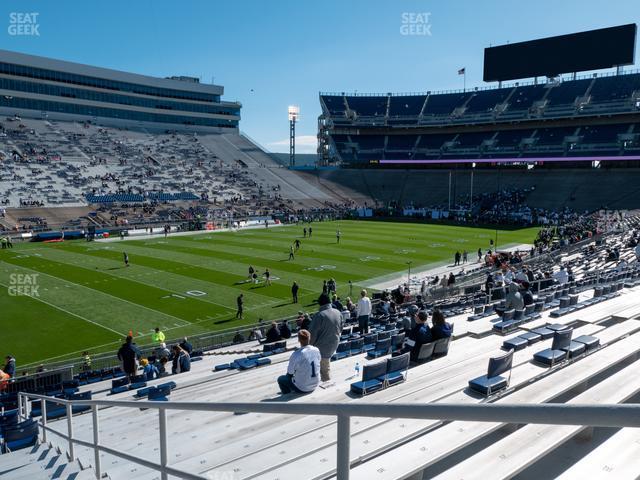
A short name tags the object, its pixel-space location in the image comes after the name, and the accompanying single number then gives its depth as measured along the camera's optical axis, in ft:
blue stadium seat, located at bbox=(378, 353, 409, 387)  22.41
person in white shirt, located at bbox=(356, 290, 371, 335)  51.84
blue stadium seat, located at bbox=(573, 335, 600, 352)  23.73
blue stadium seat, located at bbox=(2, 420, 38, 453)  24.99
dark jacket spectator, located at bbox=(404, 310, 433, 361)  26.76
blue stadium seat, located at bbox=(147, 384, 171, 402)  30.35
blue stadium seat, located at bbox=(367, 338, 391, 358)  33.60
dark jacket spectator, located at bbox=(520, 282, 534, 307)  42.62
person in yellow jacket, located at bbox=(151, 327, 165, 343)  55.47
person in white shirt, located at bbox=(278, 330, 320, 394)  21.26
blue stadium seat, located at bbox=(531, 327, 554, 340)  28.73
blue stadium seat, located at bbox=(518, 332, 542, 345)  27.68
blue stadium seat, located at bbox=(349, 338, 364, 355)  38.86
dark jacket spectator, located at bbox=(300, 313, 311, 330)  48.25
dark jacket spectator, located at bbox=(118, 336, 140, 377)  44.29
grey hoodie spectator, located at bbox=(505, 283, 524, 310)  39.65
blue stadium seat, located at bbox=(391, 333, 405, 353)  34.45
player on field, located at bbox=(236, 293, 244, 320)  73.36
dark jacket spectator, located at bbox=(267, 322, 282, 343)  51.85
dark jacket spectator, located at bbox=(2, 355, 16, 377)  47.32
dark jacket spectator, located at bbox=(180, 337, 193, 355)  51.70
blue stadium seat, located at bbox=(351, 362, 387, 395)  21.32
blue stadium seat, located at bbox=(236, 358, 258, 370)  37.47
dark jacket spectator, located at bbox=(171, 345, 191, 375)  45.21
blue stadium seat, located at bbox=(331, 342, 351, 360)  35.59
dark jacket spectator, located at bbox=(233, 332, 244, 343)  60.53
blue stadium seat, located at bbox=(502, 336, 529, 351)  26.27
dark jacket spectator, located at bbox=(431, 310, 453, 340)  27.30
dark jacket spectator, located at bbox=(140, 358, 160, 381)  42.66
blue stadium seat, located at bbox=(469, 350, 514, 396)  18.95
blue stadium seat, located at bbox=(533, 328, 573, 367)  22.25
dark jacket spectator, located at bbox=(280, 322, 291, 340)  55.42
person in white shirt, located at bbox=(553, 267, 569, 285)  58.23
